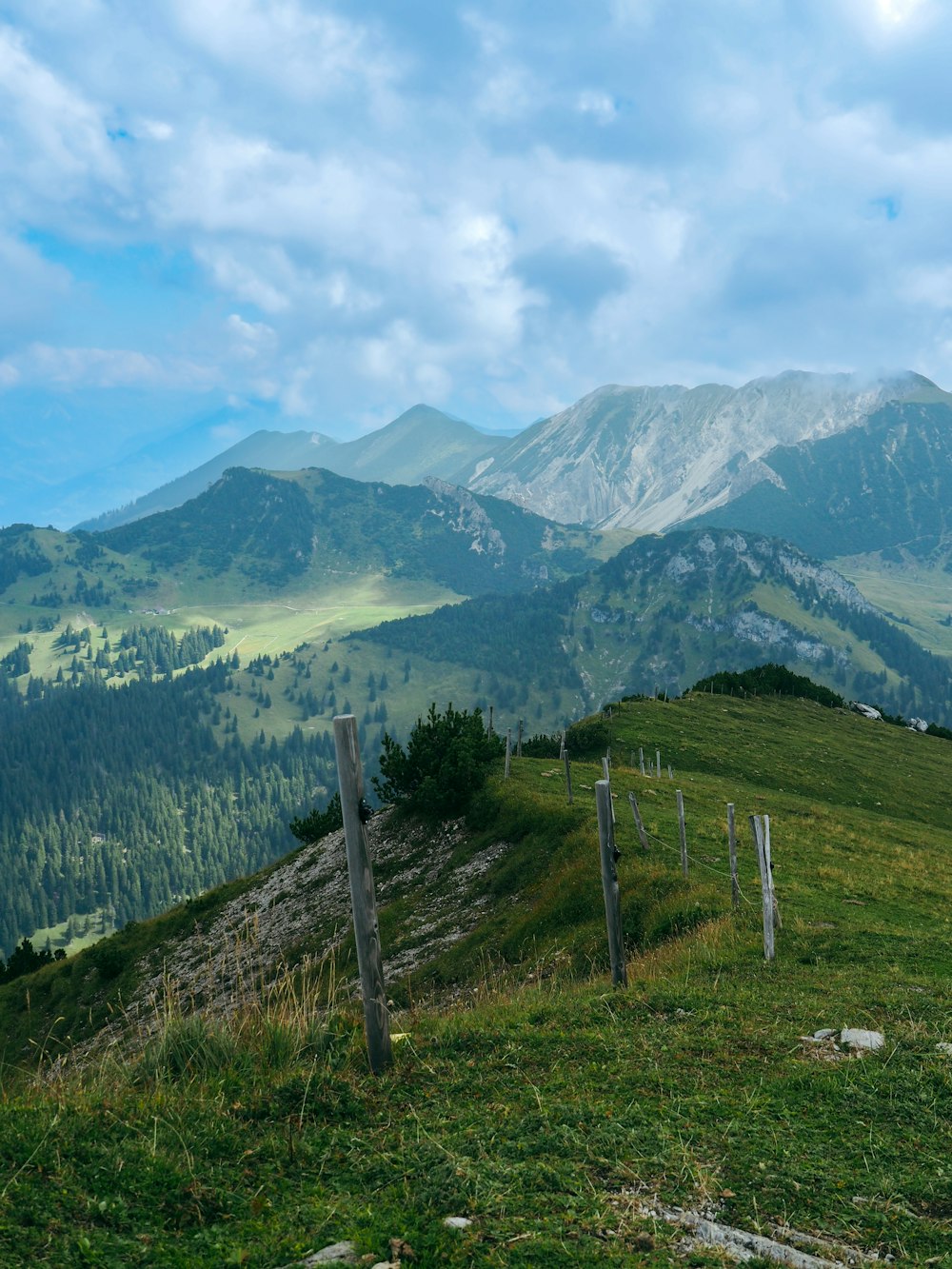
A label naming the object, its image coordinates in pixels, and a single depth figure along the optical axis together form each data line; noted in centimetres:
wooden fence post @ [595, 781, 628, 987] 1347
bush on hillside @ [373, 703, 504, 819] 3972
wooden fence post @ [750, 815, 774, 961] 1625
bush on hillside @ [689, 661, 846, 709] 8238
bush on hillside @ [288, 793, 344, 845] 5184
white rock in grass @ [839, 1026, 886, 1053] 1084
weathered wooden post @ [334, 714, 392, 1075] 973
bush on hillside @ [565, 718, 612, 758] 5631
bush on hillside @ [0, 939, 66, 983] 5662
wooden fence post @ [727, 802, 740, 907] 1951
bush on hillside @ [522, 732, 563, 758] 5953
